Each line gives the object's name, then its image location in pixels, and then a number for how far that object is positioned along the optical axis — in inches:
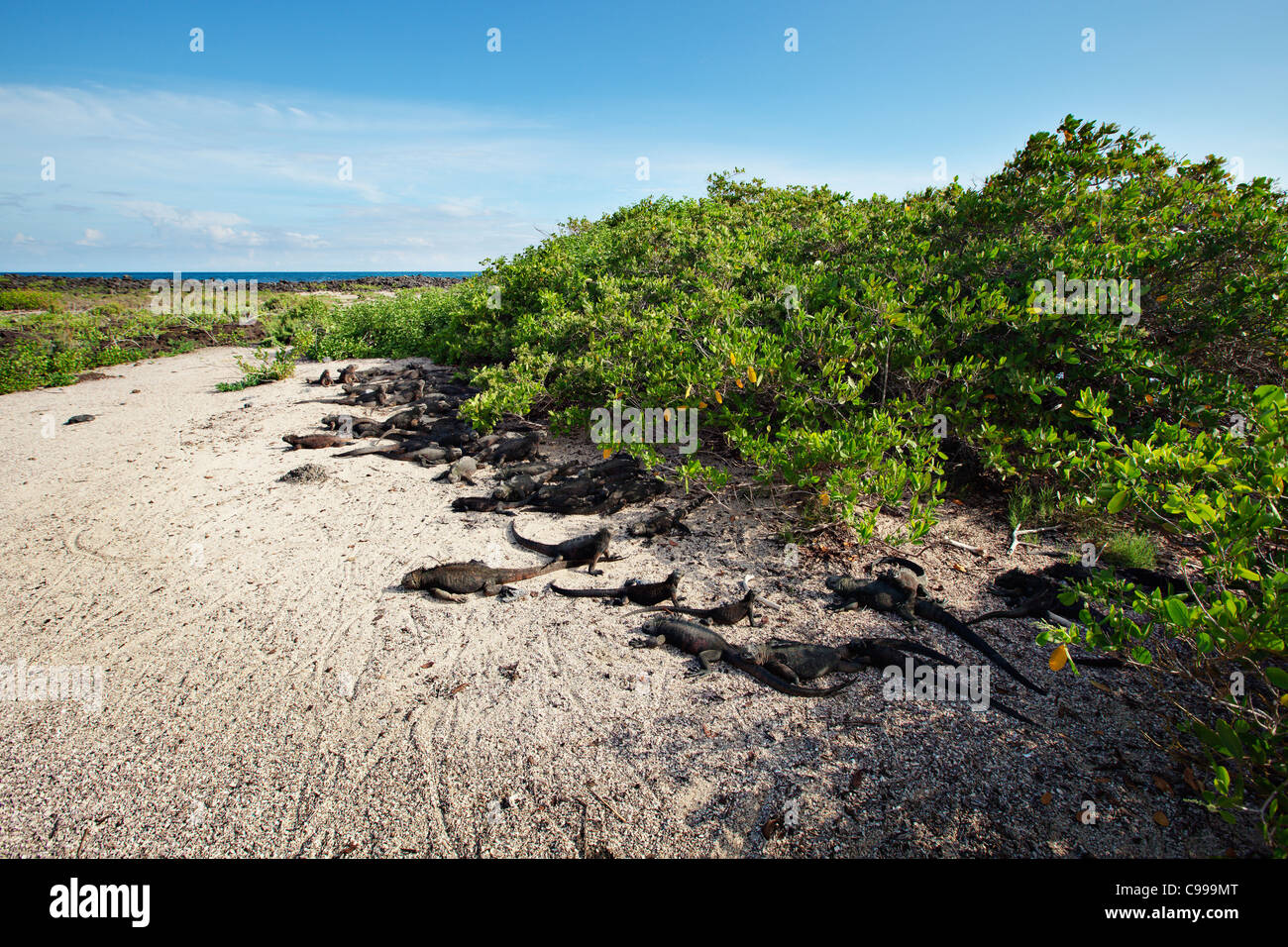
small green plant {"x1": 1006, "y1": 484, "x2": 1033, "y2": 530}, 168.7
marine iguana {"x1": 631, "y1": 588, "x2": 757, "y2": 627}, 133.4
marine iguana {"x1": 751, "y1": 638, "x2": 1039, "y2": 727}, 113.0
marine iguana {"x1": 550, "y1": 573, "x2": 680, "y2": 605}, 143.0
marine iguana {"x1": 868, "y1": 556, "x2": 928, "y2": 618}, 134.2
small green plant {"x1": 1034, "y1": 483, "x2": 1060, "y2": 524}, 170.4
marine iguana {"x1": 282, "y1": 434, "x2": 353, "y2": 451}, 273.2
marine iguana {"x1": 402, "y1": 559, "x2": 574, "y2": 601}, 149.7
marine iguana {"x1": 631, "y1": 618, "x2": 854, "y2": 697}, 112.0
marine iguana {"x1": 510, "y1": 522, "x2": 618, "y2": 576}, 165.2
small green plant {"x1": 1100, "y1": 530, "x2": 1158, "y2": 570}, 146.4
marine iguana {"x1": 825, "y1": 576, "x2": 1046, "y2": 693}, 124.8
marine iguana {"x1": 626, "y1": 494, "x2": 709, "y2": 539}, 181.0
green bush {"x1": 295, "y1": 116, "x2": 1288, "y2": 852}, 115.3
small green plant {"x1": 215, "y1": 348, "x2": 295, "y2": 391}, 415.8
